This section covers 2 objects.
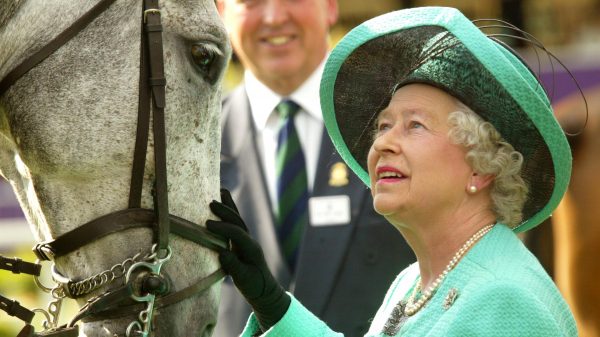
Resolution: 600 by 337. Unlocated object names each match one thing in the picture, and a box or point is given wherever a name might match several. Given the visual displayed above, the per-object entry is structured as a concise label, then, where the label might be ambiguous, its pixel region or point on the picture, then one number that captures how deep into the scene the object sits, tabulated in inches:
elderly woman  225.0
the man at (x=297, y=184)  357.7
